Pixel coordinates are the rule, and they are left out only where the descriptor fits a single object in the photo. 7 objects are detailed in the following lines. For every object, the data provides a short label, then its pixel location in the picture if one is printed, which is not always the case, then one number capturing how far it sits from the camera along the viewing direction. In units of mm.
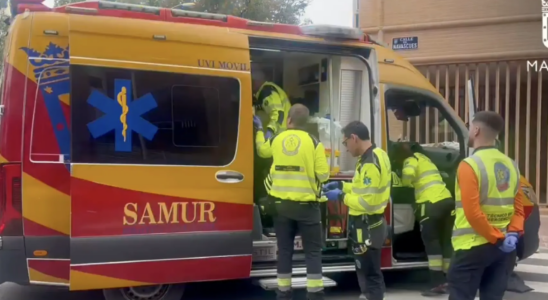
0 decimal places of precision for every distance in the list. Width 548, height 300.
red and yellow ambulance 4496
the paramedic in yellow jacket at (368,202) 4855
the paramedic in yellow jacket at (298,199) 5102
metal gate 11820
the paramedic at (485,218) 3723
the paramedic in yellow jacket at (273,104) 6094
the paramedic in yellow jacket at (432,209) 5988
